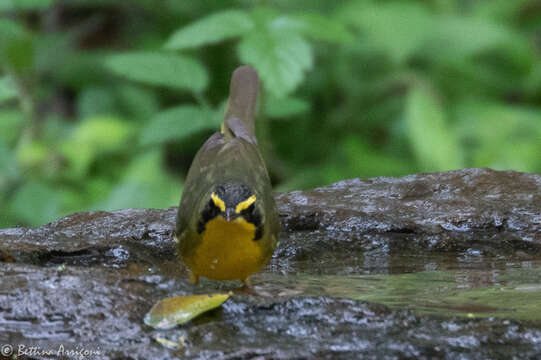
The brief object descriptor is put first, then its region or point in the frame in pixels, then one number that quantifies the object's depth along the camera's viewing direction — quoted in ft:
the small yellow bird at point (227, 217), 21.99
